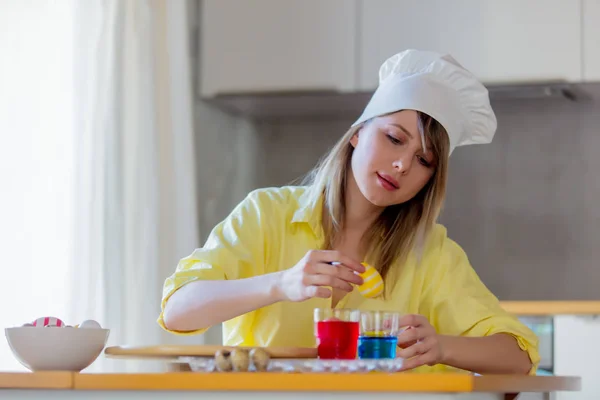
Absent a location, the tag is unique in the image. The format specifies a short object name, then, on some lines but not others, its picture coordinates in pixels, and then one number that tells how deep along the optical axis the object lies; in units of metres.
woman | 2.79
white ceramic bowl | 2.31
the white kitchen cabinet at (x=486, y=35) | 4.61
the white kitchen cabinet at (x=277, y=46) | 4.89
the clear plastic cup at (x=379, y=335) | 2.41
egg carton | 2.19
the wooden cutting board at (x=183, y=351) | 2.28
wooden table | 2.04
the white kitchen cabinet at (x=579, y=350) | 4.06
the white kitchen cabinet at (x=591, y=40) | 4.55
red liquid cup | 2.42
